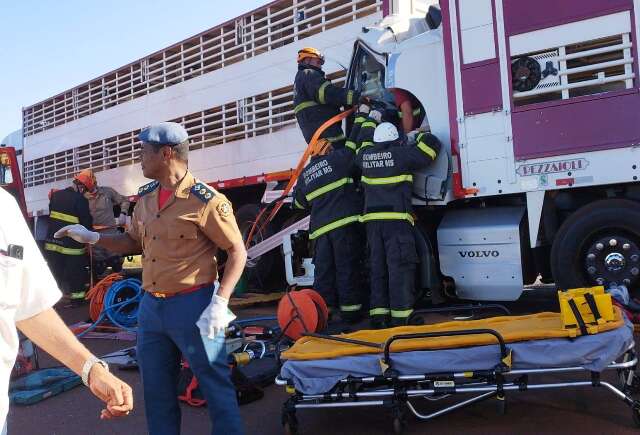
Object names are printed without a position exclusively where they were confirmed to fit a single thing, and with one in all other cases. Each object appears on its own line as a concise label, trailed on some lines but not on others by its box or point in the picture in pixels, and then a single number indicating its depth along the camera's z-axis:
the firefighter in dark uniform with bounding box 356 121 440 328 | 5.14
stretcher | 3.02
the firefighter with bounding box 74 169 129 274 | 8.99
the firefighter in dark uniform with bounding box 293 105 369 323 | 5.66
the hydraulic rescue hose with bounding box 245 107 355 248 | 6.30
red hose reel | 4.68
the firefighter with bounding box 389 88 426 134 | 5.79
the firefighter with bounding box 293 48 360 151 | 6.30
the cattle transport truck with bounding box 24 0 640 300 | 4.69
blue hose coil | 6.24
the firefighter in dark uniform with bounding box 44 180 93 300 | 8.30
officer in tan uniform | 2.63
